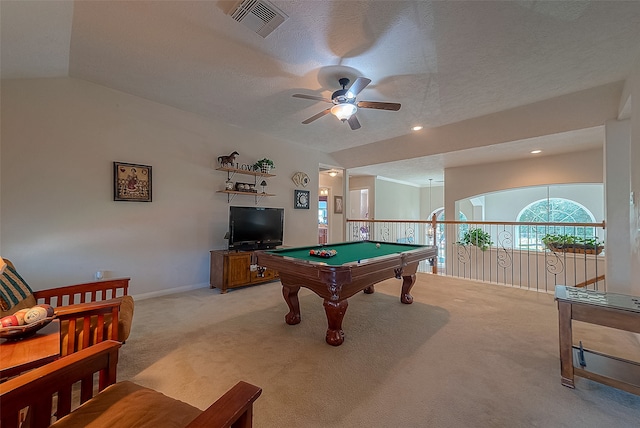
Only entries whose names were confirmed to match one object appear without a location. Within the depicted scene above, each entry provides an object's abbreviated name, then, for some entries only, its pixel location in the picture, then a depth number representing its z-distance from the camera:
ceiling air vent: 1.76
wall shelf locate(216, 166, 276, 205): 4.01
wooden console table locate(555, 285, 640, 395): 1.48
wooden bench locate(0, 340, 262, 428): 0.81
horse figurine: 3.88
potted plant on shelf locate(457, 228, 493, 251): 5.71
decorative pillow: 1.55
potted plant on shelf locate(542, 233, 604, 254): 4.57
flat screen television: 3.85
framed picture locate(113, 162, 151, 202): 3.14
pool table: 1.97
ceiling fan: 2.38
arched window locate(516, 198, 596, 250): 7.87
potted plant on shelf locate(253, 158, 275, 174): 4.41
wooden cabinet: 3.64
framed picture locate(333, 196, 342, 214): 7.58
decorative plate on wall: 5.14
